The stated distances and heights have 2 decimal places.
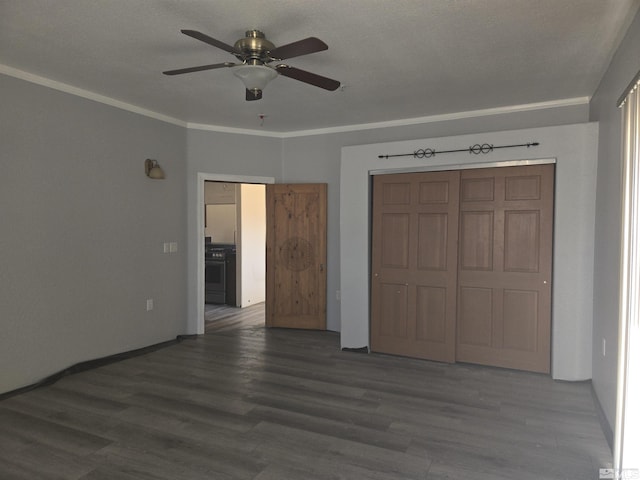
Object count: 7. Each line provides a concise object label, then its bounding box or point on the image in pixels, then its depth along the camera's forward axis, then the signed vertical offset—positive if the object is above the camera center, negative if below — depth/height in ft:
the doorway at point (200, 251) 17.61 -1.06
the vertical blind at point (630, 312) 6.96 -1.42
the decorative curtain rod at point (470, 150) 13.12 +2.62
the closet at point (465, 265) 13.20 -1.27
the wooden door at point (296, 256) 18.54 -1.32
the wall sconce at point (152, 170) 15.39 +2.10
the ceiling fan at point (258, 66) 8.59 +3.39
